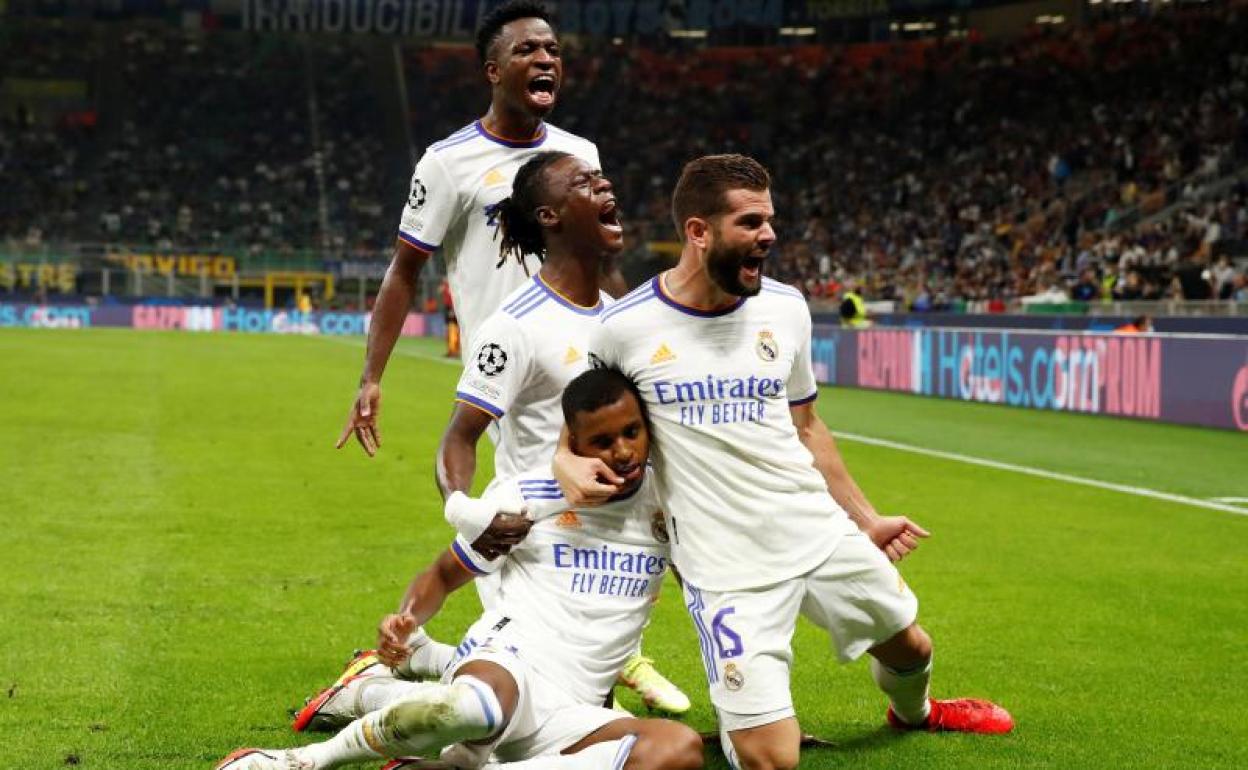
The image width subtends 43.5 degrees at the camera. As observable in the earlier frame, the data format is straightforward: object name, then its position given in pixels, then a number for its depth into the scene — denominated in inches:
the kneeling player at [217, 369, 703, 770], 171.2
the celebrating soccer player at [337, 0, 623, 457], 238.2
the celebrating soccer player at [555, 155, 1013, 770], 181.9
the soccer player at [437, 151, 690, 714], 197.8
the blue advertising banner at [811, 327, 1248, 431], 714.8
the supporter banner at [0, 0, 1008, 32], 2603.3
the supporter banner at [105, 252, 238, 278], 2086.6
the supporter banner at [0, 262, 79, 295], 2041.1
